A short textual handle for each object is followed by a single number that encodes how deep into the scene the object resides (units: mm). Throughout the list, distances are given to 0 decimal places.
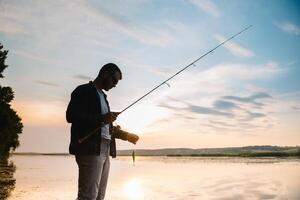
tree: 35062
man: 4934
